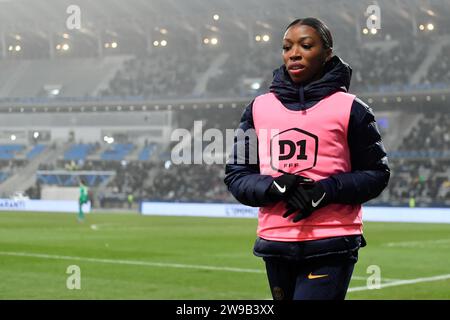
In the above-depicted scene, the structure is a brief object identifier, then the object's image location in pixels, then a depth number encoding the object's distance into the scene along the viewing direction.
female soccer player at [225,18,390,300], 8.01
